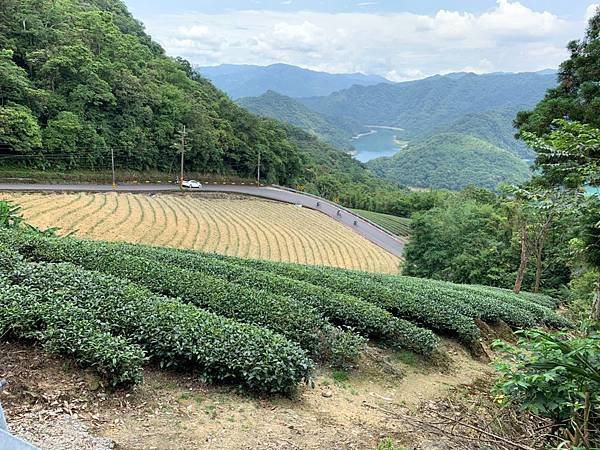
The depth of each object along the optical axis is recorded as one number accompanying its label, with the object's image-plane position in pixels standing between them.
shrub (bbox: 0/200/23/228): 9.89
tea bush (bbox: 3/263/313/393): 4.54
